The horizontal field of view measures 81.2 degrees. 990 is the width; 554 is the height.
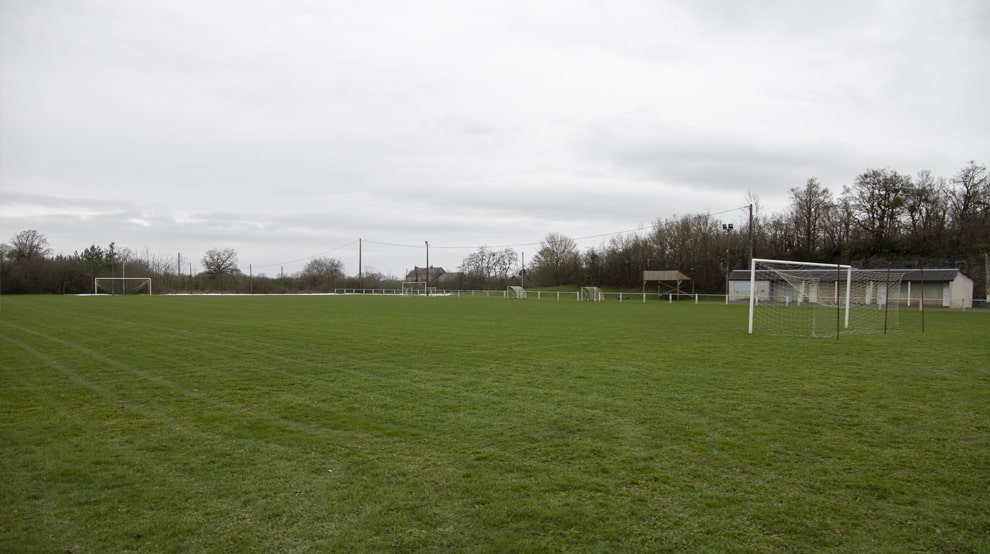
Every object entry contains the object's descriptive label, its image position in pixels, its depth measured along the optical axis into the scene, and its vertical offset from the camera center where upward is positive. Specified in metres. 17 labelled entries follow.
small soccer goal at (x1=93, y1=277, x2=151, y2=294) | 72.81 -0.39
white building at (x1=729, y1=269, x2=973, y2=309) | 40.31 -0.32
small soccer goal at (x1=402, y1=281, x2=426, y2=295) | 80.81 -0.77
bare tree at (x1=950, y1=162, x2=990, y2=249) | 46.94 +6.67
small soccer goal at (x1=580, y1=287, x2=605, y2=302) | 54.97 -1.10
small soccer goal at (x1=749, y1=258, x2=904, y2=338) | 21.81 -1.32
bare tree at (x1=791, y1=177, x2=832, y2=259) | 58.97 +7.03
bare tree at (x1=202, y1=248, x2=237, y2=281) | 98.43 +3.33
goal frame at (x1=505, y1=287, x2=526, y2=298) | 59.69 -0.97
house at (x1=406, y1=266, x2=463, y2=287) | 138.77 +2.05
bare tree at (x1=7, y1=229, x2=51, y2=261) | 76.18 +4.77
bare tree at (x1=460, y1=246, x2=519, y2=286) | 104.00 +3.83
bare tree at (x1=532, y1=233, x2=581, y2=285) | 83.38 +3.77
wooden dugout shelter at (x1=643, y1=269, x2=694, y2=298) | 57.25 +0.48
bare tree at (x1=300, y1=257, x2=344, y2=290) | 89.75 +1.48
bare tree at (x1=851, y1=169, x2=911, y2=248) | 53.66 +7.66
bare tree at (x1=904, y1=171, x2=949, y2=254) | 50.97 +6.47
